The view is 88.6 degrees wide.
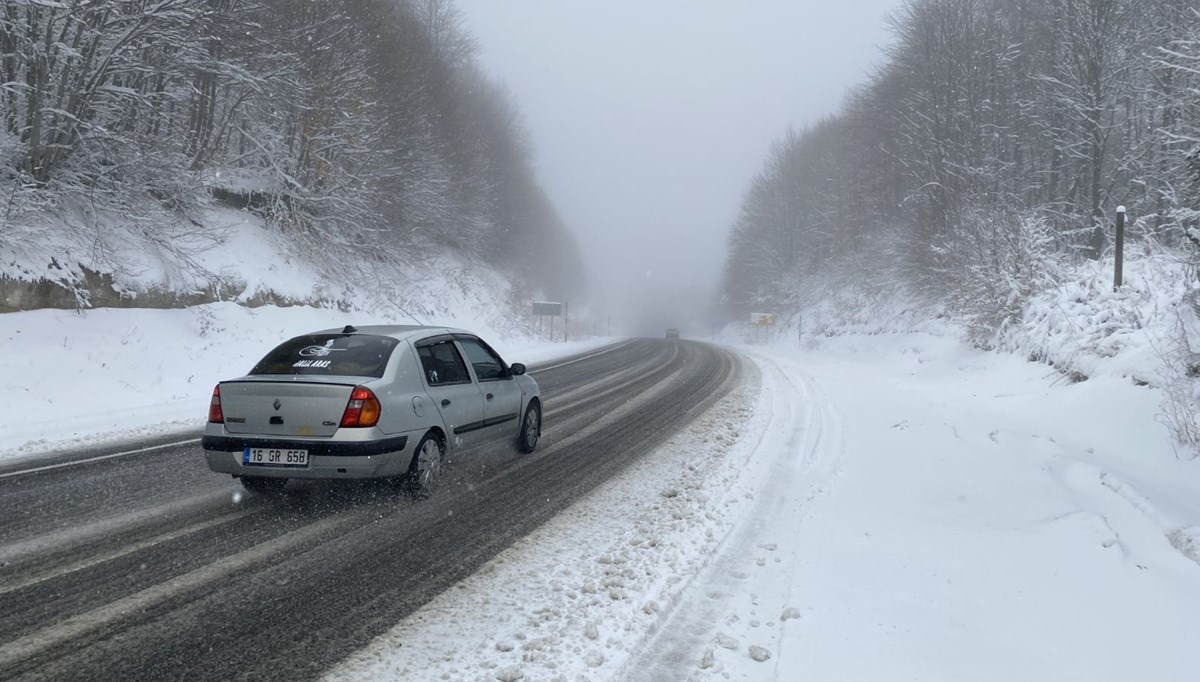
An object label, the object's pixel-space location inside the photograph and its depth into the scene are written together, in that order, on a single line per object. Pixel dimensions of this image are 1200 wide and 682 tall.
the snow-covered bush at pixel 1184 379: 6.46
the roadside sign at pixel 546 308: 31.86
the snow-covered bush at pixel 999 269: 15.23
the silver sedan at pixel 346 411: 5.03
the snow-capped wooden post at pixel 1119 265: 11.85
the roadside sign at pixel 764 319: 43.99
